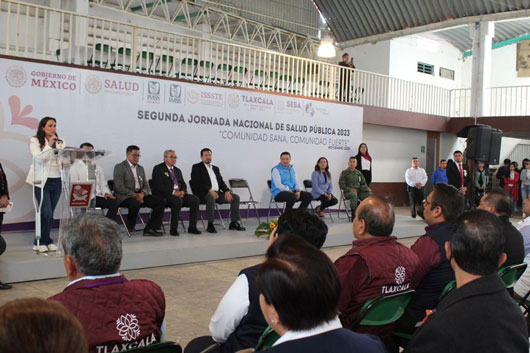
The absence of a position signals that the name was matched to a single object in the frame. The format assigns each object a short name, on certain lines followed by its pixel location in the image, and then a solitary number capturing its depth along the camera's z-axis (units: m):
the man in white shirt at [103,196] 6.93
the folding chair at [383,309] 2.29
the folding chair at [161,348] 1.53
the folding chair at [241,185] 9.12
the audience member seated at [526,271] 3.38
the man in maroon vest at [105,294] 1.71
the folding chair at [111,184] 7.57
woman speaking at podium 5.41
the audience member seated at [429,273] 2.74
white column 13.89
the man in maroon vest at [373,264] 2.40
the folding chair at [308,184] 10.19
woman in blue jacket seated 9.48
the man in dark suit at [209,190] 7.95
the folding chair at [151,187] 7.72
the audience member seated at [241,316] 2.05
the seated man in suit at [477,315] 1.57
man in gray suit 7.13
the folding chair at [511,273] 2.80
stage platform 5.16
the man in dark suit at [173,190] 7.38
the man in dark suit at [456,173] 10.90
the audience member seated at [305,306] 1.24
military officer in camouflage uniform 9.91
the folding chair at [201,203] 8.09
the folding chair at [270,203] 9.43
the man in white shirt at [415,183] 11.14
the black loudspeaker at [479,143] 8.33
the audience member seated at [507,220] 3.15
